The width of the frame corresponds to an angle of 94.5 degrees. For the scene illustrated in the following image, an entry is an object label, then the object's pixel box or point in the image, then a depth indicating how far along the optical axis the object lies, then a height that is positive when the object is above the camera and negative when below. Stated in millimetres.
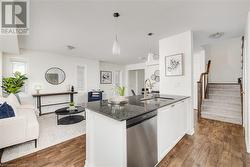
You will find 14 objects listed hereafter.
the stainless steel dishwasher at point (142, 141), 1254 -680
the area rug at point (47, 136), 1989 -1162
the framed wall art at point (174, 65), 2883 +490
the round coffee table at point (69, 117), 3279 -1078
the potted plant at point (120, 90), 1865 -100
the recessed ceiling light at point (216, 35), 3006 +1309
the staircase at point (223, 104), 3432 -696
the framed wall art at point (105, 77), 6889 +425
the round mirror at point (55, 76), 4738 +363
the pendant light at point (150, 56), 3031 +737
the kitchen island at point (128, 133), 1220 -618
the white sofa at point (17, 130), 1859 -790
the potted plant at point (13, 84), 3428 +14
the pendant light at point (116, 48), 1976 +615
